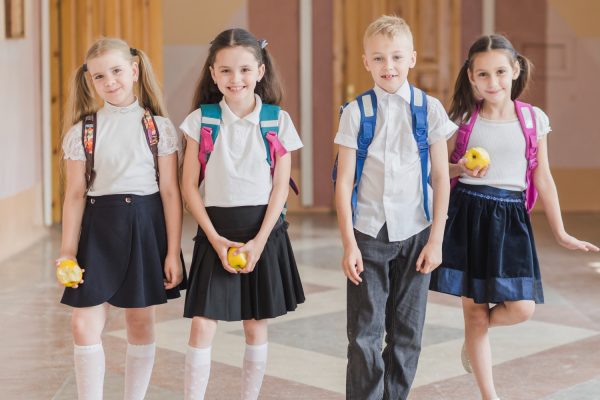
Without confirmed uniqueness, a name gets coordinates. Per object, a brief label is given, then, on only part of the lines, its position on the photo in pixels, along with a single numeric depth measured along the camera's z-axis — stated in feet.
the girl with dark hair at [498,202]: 16.67
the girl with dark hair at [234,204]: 15.68
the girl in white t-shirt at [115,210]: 15.87
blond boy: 15.52
